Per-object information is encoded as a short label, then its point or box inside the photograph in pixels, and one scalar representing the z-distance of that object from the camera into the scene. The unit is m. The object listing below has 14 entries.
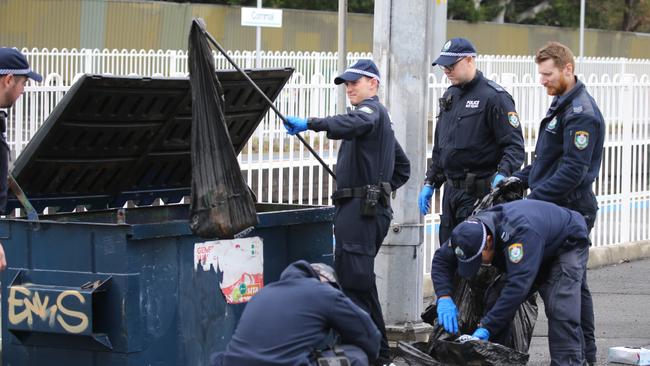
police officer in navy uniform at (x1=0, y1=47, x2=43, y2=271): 11.72
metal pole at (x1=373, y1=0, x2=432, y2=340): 16.27
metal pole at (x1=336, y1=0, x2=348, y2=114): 16.16
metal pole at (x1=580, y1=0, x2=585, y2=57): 66.46
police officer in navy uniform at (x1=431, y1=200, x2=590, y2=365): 12.27
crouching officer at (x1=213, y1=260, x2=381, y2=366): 10.15
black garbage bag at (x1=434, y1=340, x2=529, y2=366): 12.34
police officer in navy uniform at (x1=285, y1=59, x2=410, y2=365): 13.92
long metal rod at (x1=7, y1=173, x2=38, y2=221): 12.57
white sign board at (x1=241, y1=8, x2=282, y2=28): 44.28
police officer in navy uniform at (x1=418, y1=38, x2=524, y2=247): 15.37
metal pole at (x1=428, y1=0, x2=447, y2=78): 33.32
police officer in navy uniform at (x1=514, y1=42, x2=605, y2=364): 13.91
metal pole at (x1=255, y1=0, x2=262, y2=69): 43.84
